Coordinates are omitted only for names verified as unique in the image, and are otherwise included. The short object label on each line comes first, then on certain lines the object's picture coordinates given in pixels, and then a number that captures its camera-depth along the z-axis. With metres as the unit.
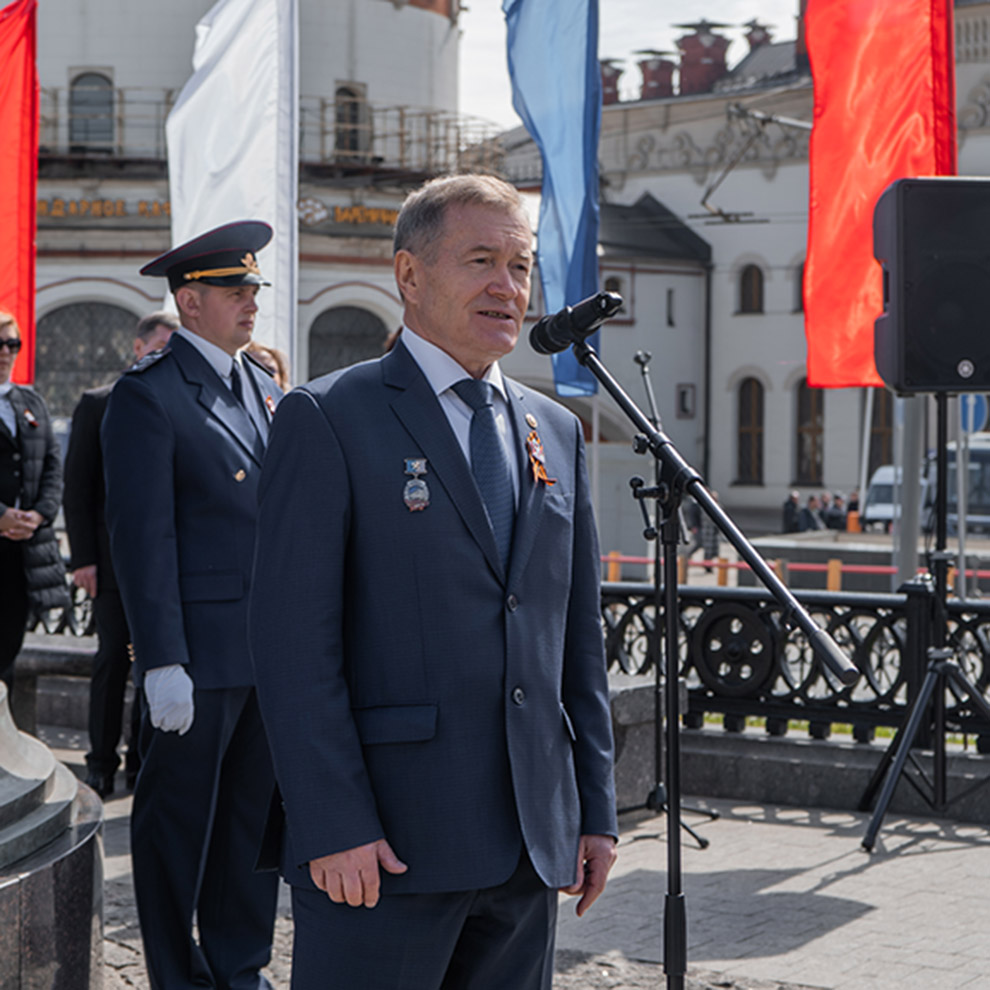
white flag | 8.33
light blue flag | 9.02
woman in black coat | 7.29
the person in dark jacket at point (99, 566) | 7.12
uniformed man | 4.16
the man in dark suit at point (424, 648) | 2.67
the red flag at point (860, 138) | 8.25
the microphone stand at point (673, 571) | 3.63
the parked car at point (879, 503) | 35.25
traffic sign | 19.40
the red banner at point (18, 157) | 9.34
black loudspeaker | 6.31
